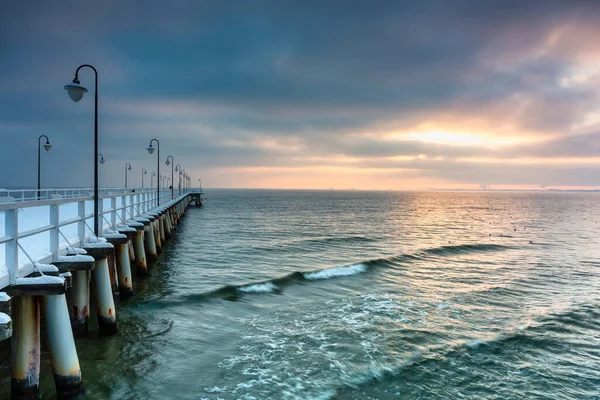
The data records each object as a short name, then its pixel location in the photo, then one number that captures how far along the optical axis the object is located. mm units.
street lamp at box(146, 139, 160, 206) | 27628
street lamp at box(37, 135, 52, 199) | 28361
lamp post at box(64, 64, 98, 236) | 9750
